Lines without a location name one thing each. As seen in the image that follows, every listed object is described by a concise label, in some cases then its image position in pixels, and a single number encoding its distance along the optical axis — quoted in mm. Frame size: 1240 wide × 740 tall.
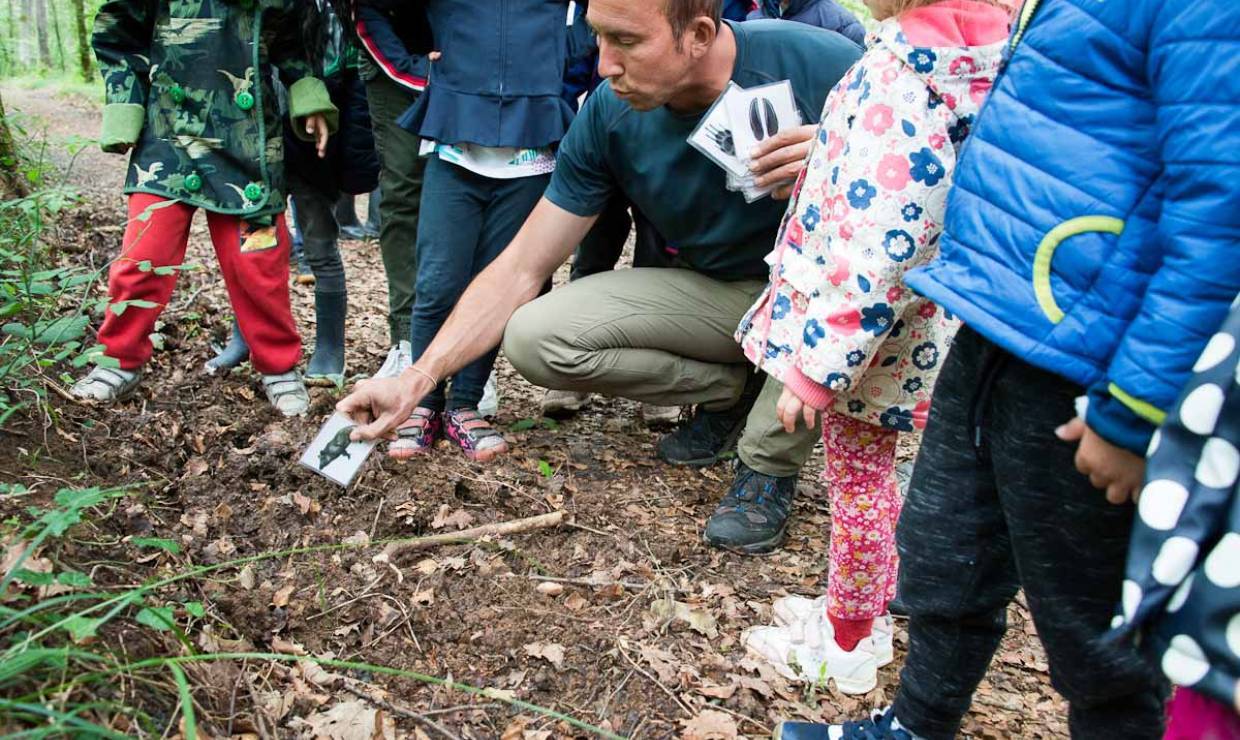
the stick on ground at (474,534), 2670
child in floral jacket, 1690
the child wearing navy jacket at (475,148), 3211
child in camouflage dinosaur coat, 3234
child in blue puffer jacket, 1101
